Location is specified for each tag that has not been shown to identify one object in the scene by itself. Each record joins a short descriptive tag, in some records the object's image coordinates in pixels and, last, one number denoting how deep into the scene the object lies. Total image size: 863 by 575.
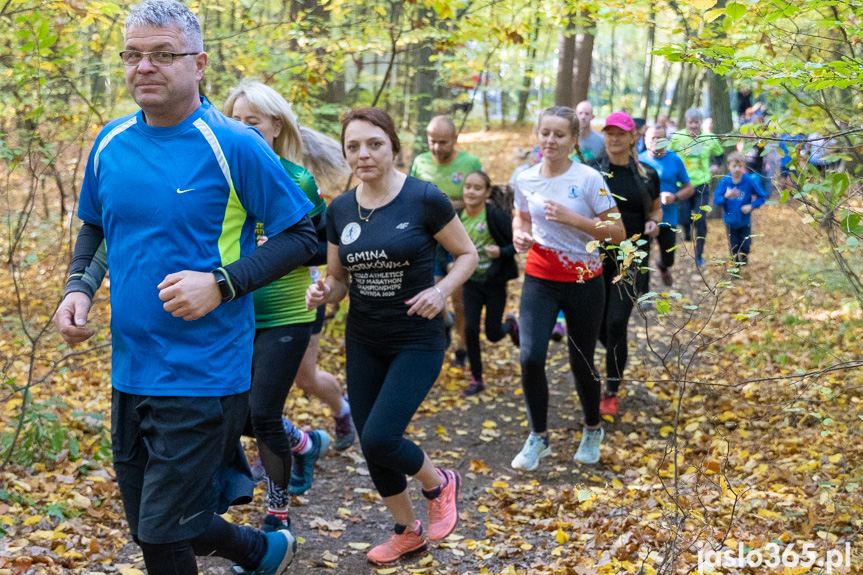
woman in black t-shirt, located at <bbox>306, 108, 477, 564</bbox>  4.00
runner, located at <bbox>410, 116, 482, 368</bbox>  7.25
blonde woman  4.18
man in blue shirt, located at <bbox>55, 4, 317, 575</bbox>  2.68
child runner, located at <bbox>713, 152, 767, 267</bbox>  10.59
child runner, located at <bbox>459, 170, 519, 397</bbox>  7.03
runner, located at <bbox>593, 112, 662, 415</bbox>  6.00
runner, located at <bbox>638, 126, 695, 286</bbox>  8.87
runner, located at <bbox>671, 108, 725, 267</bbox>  10.93
